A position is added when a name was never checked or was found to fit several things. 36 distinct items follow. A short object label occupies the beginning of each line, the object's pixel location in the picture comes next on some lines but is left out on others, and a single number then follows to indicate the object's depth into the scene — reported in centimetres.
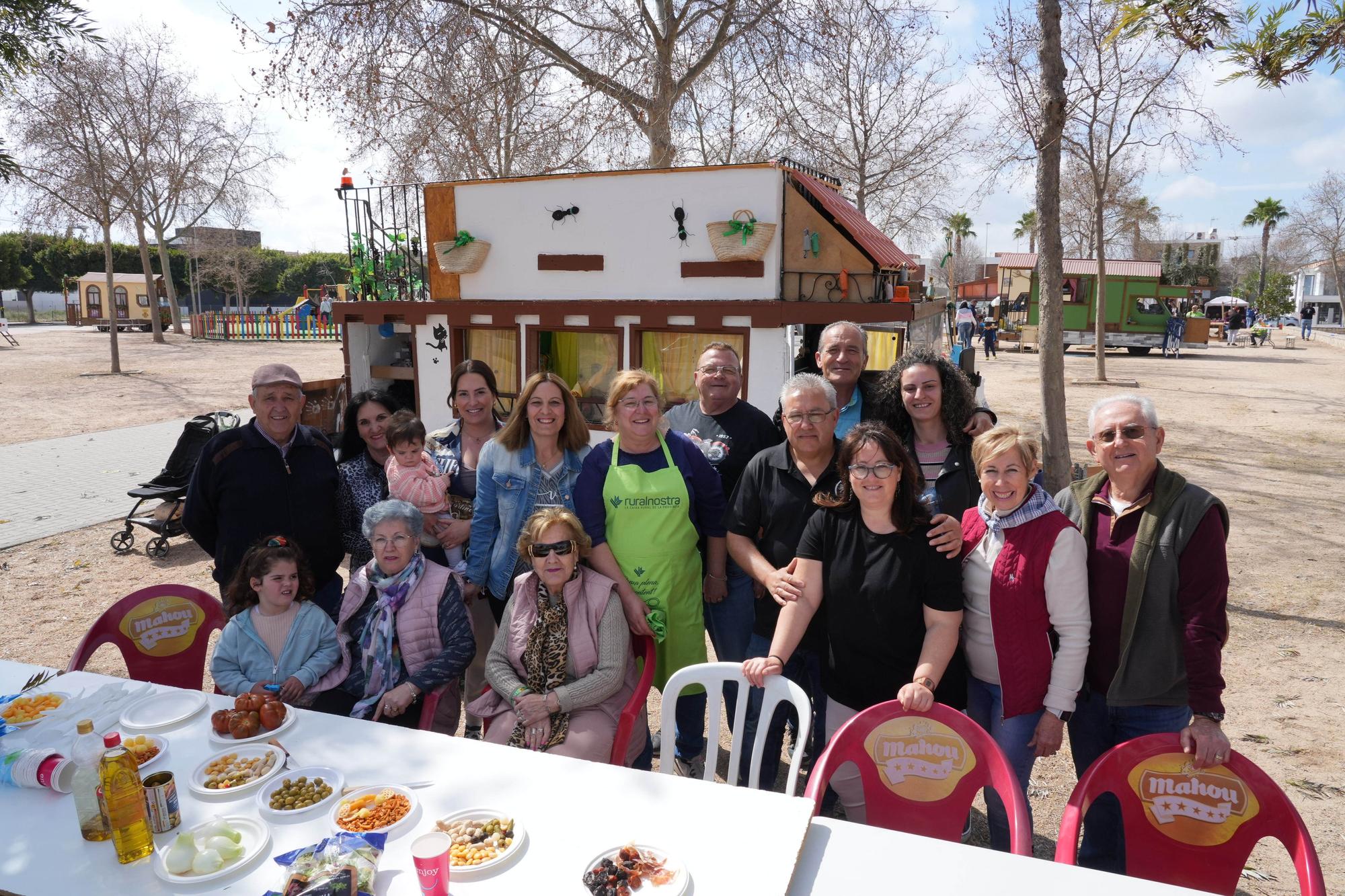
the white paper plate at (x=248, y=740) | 267
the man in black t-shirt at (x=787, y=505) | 320
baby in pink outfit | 388
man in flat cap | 373
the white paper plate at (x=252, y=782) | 238
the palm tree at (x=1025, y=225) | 6021
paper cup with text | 191
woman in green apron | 340
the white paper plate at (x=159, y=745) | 255
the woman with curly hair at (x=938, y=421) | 336
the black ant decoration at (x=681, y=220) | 718
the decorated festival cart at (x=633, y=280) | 694
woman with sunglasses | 309
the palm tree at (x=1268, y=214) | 6216
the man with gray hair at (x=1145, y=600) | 248
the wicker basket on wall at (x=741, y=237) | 679
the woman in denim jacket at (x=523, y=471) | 362
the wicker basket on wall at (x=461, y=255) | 802
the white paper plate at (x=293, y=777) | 226
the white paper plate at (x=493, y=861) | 201
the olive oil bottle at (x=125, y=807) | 209
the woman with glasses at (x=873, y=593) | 273
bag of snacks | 189
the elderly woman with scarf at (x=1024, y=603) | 262
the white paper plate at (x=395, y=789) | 218
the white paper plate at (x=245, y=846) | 201
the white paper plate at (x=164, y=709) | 280
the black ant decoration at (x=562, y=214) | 761
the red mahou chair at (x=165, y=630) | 371
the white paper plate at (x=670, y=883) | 194
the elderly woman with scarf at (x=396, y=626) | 330
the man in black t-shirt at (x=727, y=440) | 373
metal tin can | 220
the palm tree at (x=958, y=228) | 7038
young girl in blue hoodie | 327
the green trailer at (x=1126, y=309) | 2636
